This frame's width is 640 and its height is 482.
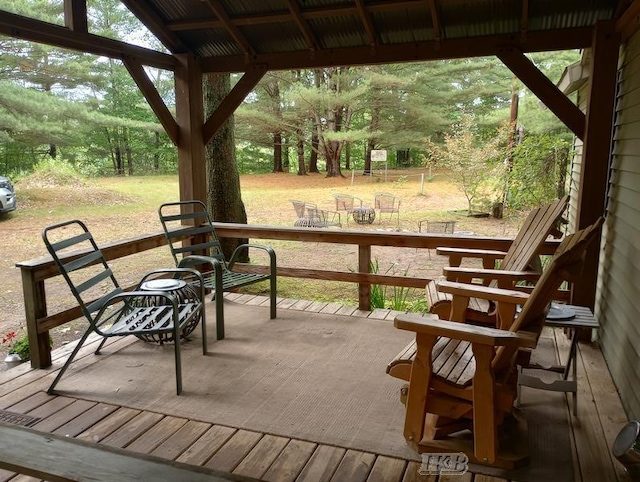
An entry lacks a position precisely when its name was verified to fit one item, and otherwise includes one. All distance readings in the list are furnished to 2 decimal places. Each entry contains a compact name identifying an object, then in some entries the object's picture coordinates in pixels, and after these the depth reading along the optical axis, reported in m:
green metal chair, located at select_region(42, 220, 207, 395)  2.70
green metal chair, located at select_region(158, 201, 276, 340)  3.50
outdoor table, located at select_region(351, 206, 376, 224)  10.79
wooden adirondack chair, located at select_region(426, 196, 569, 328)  2.76
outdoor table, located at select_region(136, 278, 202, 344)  3.15
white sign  13.04
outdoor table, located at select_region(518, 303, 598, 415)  2.40
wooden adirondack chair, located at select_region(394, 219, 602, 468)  1.93
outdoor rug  2.38
